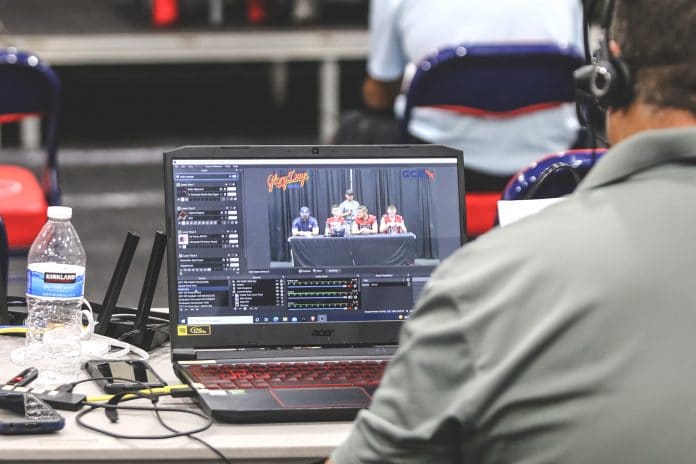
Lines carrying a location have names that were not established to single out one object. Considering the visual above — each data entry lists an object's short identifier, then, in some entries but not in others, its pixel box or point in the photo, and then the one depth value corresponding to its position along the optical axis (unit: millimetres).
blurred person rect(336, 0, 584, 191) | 4440
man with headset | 2548
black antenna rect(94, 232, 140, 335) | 3392
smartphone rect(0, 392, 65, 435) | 3069
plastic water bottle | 3247
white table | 3048
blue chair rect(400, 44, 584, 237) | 4274
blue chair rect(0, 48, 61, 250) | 4412
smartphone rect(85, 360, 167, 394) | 3197
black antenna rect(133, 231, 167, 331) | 3355
